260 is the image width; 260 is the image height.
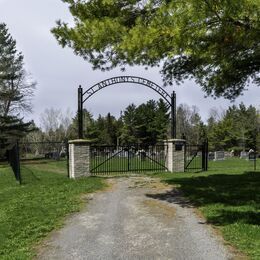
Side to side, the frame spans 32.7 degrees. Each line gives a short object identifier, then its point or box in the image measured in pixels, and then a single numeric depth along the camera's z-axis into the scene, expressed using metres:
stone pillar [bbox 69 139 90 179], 16.97
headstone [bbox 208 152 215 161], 40.52
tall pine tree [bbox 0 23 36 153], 43.09
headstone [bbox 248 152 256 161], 37.68
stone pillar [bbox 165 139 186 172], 18.89
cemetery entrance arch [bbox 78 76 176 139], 18.69
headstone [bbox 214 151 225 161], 39.97
